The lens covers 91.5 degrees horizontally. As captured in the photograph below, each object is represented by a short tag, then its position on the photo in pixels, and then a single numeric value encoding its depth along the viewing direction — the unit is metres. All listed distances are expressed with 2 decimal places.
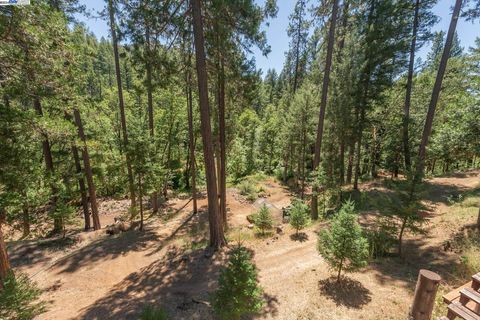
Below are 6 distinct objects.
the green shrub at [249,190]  20.19
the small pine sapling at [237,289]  4.50
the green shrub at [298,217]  9.66
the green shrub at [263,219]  10.95
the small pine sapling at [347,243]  5.61
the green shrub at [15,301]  4.55
